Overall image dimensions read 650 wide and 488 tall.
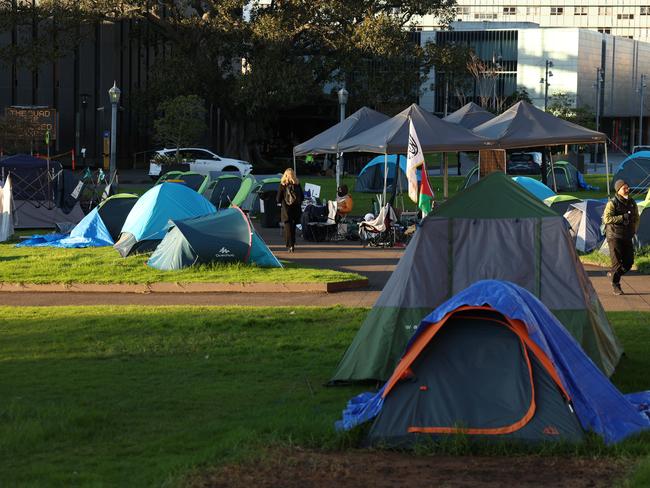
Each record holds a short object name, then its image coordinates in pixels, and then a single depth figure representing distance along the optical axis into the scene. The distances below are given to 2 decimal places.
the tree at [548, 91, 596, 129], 88.15
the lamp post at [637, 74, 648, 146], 107.68
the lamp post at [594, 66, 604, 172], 91.48
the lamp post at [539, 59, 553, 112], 86.07
